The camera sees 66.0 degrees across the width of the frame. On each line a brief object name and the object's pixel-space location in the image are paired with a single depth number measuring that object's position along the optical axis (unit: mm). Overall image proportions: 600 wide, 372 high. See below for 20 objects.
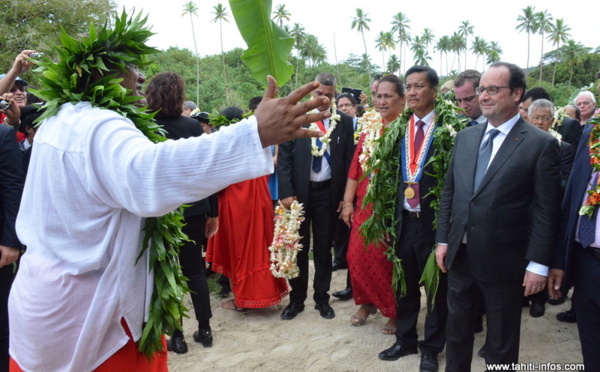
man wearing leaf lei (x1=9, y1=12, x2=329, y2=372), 1514
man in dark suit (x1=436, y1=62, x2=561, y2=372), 3082
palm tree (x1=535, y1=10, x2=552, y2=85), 52919
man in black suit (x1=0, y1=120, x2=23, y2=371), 3178
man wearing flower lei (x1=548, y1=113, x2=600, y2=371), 3080
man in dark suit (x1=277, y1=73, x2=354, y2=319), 5301
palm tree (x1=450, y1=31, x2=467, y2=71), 58688
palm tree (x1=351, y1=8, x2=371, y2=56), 49850
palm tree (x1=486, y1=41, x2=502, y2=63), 56372
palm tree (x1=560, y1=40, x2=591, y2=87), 48562
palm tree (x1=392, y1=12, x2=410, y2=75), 54625
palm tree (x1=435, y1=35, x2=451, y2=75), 59062
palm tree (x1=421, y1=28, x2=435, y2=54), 58375
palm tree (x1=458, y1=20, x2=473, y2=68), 59531
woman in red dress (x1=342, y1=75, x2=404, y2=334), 4672
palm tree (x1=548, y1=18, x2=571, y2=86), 51906
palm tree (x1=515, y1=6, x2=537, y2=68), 52938
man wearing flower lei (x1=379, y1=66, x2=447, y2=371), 4047
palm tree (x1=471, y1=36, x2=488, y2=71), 58906
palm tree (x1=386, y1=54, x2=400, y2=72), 53344
